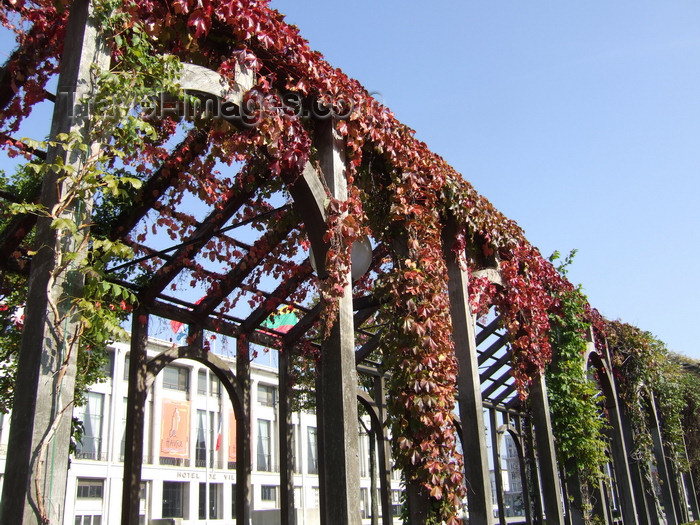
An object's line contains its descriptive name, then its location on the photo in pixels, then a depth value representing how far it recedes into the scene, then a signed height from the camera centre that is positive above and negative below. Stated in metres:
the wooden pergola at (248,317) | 2.42 +1.55
